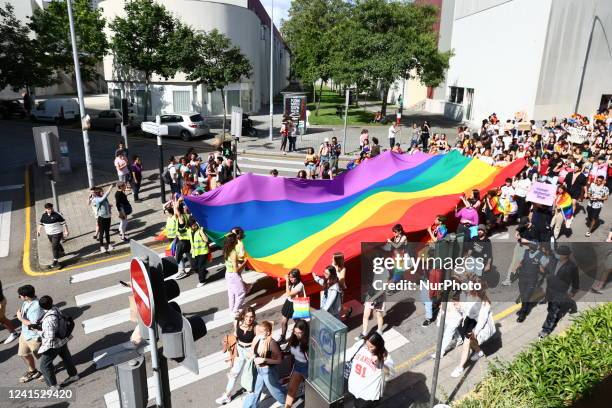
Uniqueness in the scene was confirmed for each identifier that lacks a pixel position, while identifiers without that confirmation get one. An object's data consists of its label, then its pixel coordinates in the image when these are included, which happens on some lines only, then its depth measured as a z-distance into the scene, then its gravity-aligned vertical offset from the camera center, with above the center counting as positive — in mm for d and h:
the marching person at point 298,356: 6223 -3580
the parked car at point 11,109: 36688 -2158
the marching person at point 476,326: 7078 -3587
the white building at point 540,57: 28641 +2903
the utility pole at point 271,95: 26997 -245
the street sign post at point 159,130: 14516 -1365
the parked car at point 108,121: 30016 -2327
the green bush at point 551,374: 5824 -3614
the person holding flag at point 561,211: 12109 -2944
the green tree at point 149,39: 29297 +3114
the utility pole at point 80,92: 14925 -275
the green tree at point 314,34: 41062 +6110
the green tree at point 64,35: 35812 +3957
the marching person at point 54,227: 10620 -3338
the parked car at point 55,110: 33125 -1935
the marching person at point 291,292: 7449 -3268
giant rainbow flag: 9320 -2751
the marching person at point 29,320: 6789 -3498
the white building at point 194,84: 34500 +623
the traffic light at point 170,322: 4004 -2113
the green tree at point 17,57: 33628 +1860
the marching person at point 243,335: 6254 -3362
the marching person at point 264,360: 6008 -3530
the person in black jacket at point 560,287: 7824 -3217
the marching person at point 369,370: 5805 -3547
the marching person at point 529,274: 8398 -3266
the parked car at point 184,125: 27406 -2199
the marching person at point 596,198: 12188 -2573
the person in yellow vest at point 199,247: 9953 -3429
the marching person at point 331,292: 7723 -3360
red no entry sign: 3902 -1838
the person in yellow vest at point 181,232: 10094 -3198
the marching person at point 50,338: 6652 -3706
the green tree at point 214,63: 28359 +1639
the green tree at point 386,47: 31000 +3311
